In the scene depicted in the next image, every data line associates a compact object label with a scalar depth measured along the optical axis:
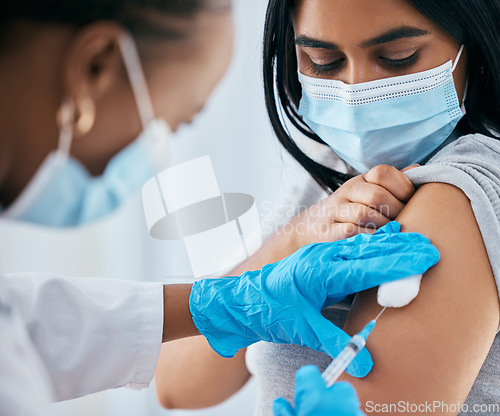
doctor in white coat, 0.77
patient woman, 1.00
